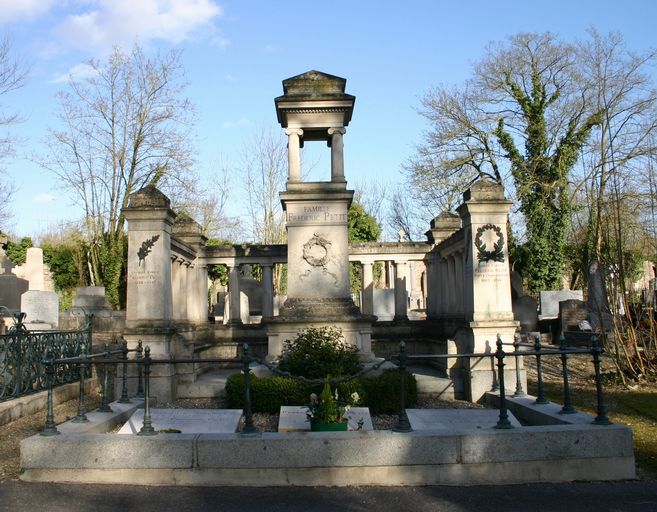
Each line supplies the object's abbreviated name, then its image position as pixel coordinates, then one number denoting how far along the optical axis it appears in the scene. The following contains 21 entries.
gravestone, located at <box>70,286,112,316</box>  22.45
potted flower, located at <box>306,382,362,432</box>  7.13
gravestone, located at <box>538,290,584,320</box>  25.34
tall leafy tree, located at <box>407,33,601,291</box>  27.39
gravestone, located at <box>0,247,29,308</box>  28.20
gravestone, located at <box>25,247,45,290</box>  27.75
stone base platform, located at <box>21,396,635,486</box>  5.92
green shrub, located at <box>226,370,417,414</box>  9.60
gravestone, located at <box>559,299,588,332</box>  19.58
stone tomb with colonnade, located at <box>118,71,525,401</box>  10.87
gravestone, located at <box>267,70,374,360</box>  11.77
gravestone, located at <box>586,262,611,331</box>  17.38
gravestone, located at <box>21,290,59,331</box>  20.70
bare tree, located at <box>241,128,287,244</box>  33.78
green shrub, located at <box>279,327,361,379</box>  10.02
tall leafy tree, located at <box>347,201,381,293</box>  38.91
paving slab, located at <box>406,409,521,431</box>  7.36
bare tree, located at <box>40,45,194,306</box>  28.28
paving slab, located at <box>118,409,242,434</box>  7.26
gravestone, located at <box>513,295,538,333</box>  21.75
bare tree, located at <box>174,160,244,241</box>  30.92
